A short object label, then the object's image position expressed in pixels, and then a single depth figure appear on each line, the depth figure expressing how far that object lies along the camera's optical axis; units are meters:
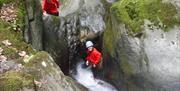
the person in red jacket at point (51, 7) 10.00
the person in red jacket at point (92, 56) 8.85
